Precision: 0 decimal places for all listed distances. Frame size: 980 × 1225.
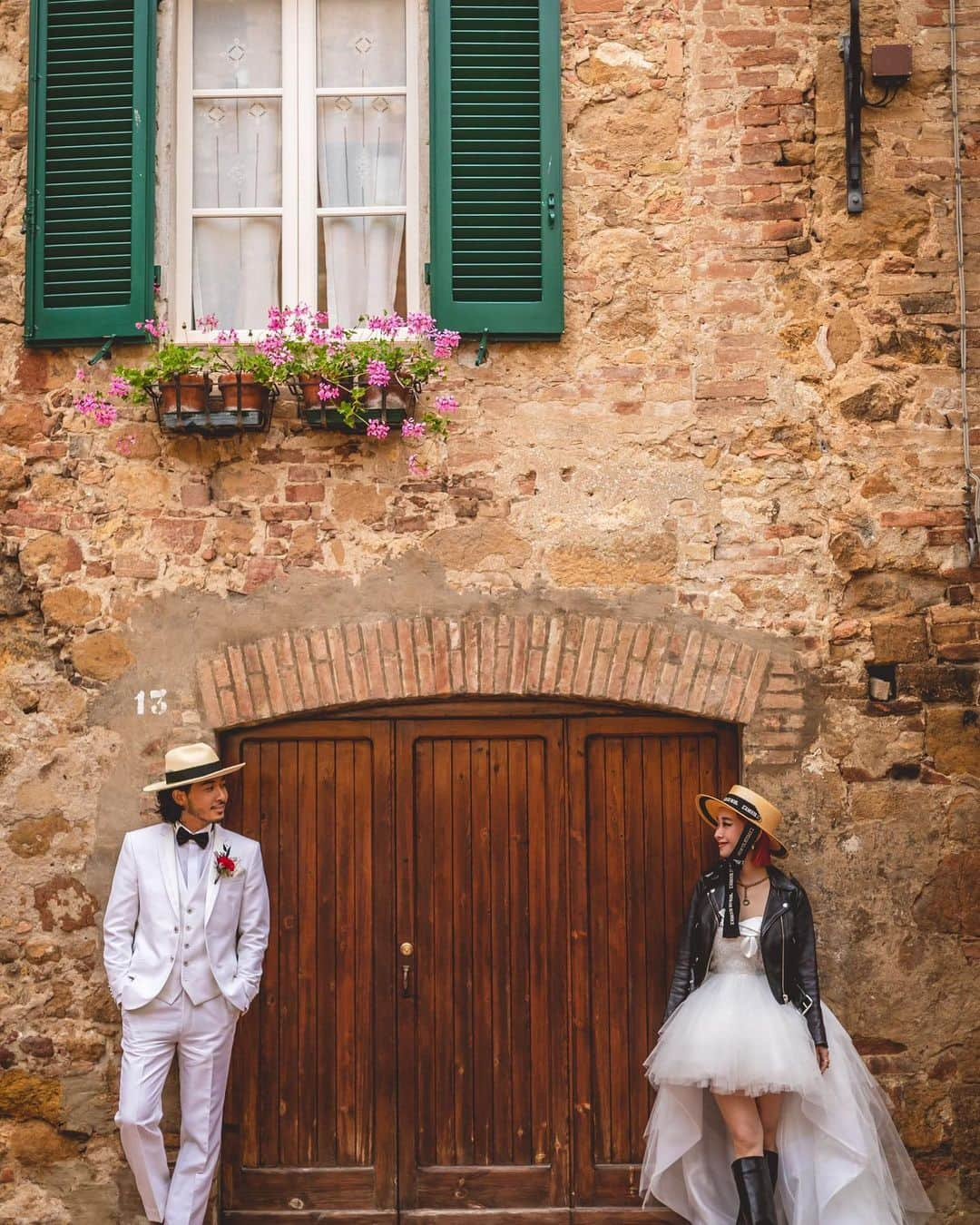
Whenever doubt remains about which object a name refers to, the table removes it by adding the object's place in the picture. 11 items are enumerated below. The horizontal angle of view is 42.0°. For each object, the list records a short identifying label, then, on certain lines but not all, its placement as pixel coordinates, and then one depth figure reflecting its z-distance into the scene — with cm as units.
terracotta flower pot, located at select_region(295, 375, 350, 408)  547
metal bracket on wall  554
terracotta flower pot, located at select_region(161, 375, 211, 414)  545
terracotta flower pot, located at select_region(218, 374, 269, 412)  545
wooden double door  552
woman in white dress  483
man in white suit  503
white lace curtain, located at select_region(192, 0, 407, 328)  584
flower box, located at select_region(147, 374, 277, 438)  545
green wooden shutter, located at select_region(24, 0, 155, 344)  564
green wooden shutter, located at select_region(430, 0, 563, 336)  563
